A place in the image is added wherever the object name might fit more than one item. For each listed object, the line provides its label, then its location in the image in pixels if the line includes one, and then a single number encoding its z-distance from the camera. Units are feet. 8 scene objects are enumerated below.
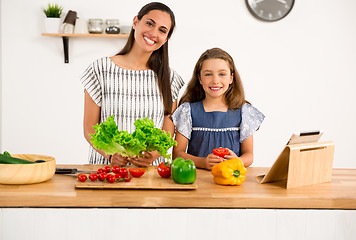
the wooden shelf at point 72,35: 13.12
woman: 7.84
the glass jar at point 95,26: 13.30
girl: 7.47
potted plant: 13.20
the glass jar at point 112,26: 13.28
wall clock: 13.79
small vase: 13.21
